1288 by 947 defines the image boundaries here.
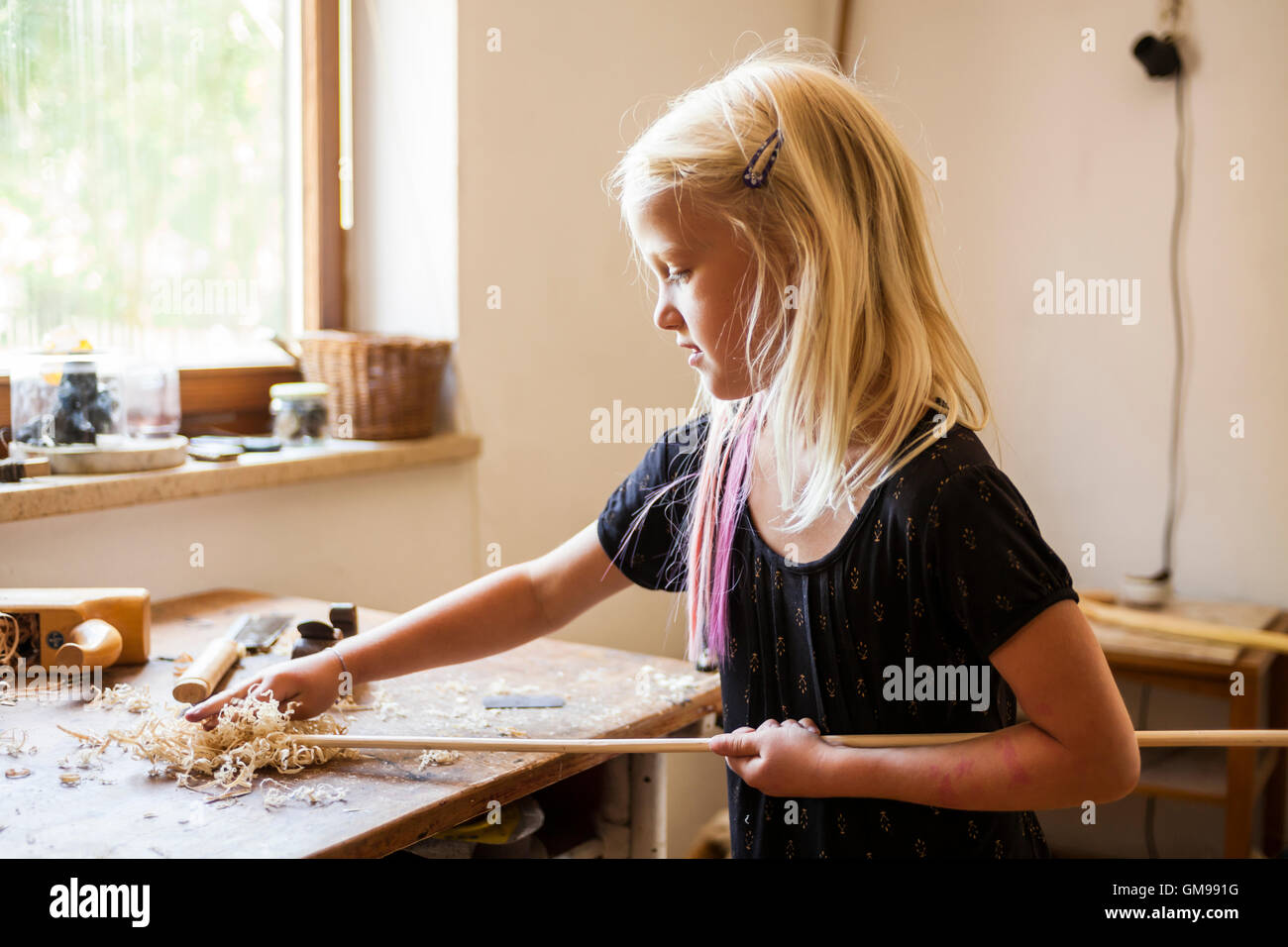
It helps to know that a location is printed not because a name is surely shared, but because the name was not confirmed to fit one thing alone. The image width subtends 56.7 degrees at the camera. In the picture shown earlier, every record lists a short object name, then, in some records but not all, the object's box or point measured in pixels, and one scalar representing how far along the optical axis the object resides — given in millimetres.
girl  932
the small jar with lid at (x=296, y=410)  1908
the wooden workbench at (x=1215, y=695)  2061
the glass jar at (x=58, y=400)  1616
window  1715
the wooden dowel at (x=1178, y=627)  2104
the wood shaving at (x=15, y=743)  1078
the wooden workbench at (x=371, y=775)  909
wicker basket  1958
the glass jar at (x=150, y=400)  1766
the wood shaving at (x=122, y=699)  1200
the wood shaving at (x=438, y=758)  1076
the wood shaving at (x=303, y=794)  983
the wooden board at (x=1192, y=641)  2082
